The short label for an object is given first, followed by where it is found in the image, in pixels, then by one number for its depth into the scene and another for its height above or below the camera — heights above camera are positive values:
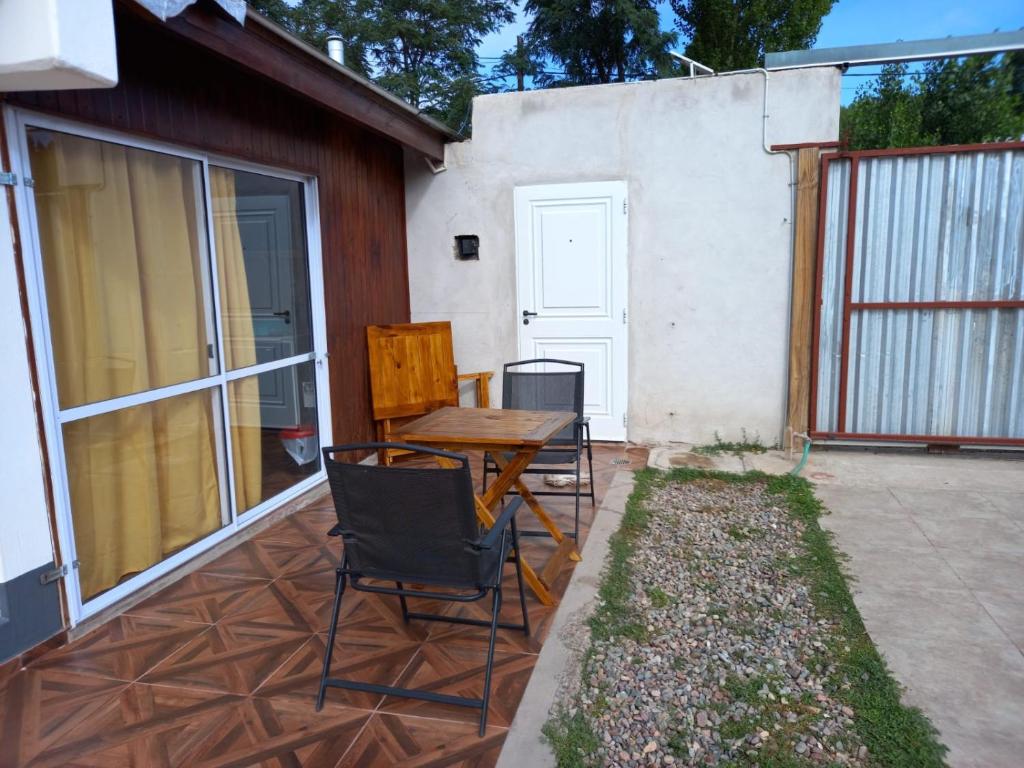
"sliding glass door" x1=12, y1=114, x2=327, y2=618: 2.93 -0.27
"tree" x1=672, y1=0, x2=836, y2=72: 13.57 +4.68
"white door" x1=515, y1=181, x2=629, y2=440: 5.82 -0.04
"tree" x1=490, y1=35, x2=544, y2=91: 14.93 +4.48
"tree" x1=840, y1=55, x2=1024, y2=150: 7.61 +1.82
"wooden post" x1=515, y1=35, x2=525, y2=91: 14.93 +4.42
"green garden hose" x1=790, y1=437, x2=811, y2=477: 5.09 -1.35
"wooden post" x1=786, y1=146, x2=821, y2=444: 5.33 -0.10
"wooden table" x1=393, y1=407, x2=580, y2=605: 2.99 -0.66
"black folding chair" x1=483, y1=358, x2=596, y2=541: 4.08 -0.65
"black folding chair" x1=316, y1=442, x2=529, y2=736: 2.30 -0.84
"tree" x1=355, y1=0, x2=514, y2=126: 15.17 +5.21
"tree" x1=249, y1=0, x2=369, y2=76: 15.33 +5.63
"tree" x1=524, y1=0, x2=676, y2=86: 13.52 +4.67
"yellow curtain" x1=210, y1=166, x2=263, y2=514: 3.89 -0.30
